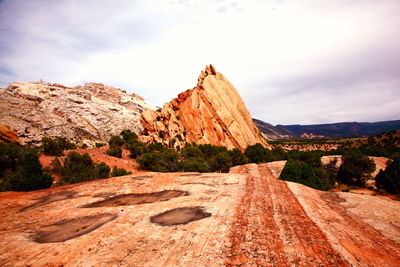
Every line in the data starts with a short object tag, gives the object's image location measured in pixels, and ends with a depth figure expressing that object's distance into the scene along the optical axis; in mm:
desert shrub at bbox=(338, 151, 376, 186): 34156
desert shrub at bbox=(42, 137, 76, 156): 33812
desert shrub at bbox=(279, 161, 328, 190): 20578
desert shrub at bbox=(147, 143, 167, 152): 45531
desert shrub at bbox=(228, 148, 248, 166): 43822
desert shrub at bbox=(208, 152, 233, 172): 35094
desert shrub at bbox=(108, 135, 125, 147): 47619
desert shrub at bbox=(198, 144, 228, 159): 46594
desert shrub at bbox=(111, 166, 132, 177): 26609
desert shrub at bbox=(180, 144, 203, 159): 40125
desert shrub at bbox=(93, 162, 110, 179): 25578
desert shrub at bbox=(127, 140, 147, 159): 42031
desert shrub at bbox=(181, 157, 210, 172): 28234
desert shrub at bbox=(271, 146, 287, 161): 48794
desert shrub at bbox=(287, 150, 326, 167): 40375
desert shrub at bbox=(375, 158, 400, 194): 27891
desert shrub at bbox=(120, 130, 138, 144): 51503
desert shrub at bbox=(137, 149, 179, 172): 32200
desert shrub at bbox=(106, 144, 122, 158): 39281
